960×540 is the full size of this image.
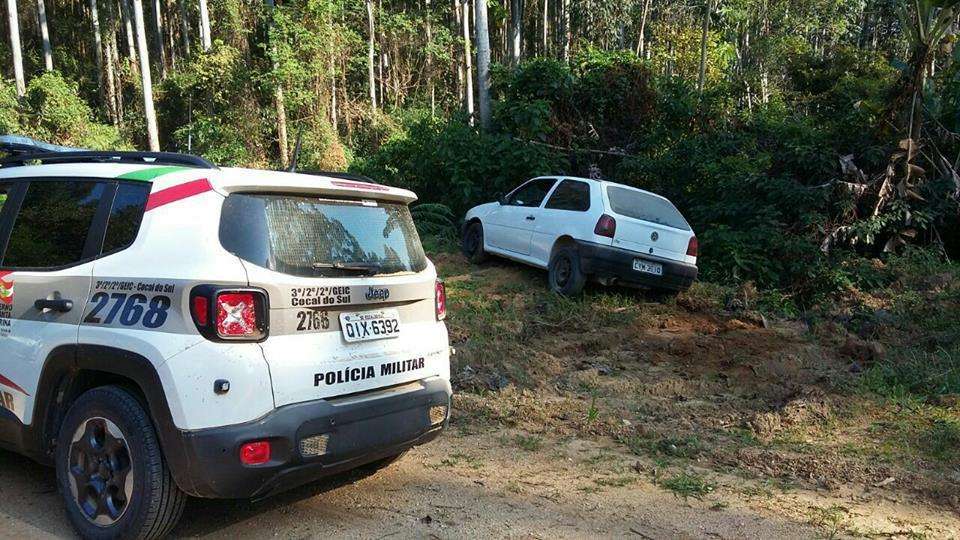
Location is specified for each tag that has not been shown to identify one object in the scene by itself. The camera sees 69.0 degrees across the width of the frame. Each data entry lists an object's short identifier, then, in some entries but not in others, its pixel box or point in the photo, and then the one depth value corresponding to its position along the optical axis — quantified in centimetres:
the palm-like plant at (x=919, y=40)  1019
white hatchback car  838
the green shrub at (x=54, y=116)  2395
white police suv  291
